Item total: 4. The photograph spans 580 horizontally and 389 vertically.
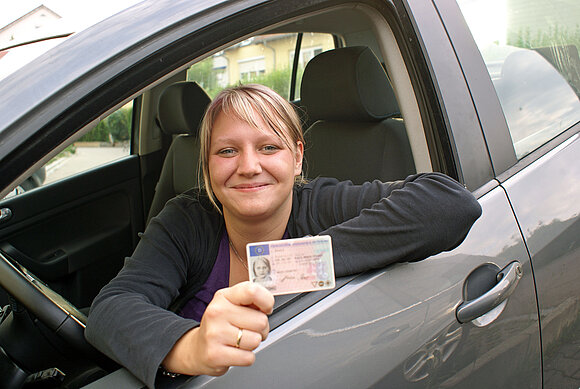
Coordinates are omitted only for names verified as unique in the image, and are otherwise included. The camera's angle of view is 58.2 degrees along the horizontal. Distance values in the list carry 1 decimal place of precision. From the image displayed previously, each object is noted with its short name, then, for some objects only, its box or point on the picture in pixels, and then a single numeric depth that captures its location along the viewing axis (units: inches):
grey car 34.7
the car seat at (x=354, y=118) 79.7
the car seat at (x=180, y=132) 119.1
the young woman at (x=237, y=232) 33.2
